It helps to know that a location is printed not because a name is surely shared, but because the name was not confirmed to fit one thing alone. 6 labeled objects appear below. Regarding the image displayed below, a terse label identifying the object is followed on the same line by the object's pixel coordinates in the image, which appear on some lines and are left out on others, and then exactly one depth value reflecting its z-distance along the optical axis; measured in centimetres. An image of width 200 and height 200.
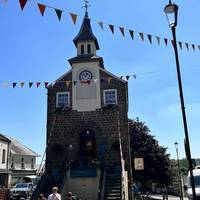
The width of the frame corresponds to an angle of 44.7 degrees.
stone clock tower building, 1753
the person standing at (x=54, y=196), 968
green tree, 2494
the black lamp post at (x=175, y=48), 631
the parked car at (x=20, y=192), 2026
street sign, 1618
